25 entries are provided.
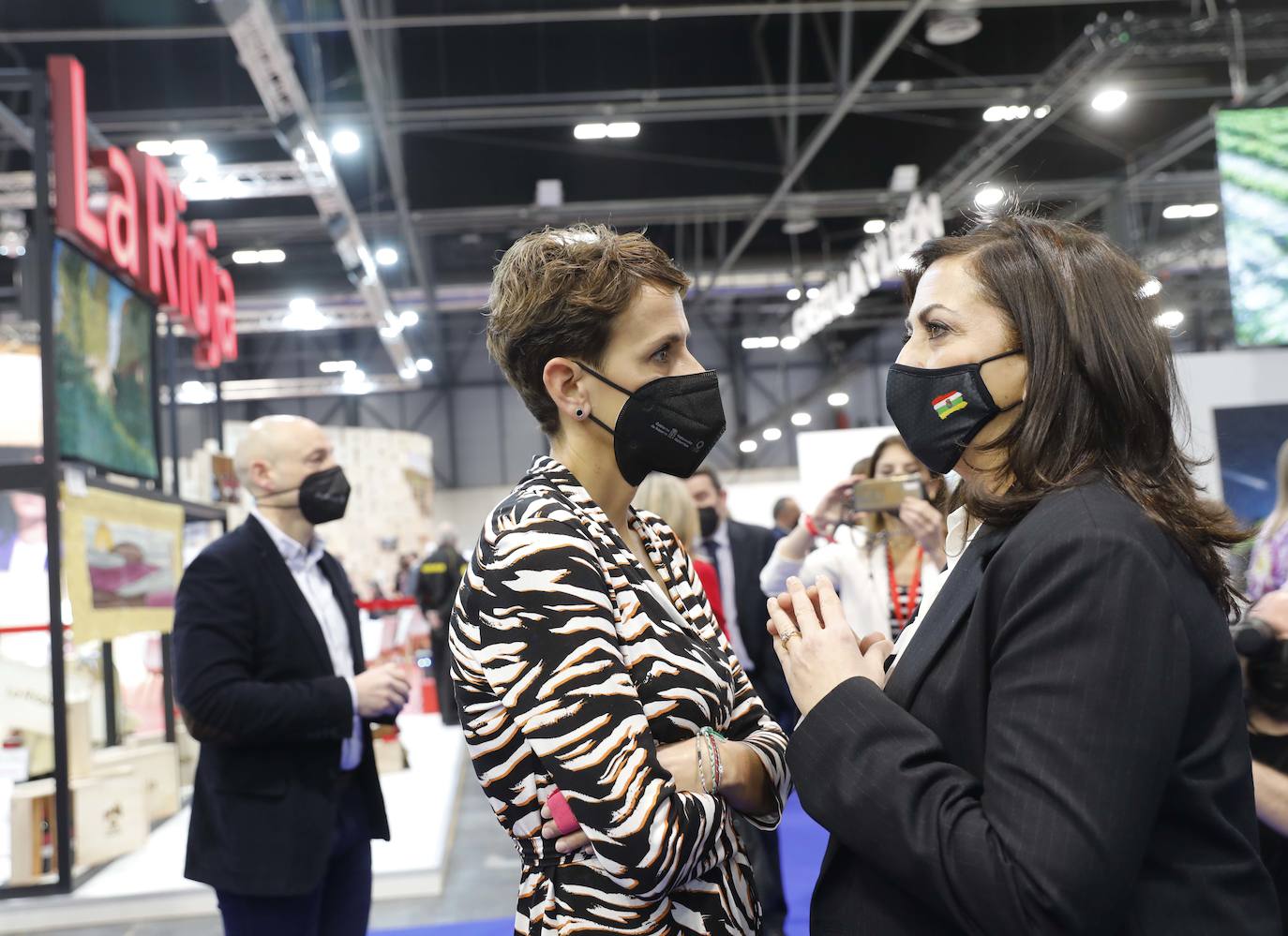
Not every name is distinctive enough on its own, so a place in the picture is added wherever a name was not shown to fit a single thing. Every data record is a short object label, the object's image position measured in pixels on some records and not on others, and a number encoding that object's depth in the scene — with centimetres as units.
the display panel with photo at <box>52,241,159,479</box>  539
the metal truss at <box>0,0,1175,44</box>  913
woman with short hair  130
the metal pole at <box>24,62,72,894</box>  488
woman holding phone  385
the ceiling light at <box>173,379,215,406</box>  2283
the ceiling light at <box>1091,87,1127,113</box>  960
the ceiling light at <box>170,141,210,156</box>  1118
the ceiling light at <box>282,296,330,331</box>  1717
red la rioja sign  520
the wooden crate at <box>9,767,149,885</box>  499
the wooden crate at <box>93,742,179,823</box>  612
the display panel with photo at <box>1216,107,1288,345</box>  563
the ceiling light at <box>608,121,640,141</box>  1134
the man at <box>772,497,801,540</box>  1017
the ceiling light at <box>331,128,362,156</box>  964
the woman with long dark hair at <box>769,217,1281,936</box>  103
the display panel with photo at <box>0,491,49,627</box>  595
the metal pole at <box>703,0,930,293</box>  888
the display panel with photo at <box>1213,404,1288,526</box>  652
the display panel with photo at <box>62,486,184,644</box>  515
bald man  260
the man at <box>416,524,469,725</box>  1016
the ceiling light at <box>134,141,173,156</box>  1104
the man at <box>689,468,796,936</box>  446
